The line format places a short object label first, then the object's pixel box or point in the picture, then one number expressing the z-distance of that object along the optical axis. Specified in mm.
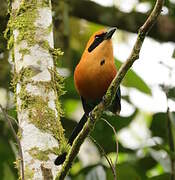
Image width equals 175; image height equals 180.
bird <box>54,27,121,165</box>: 6937
